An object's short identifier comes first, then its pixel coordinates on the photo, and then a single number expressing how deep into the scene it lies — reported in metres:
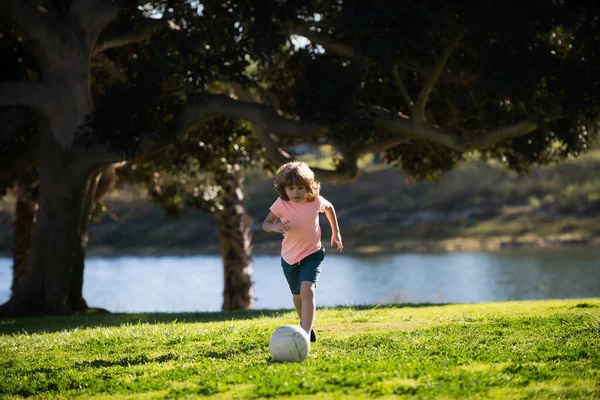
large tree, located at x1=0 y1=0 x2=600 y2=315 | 14.44
